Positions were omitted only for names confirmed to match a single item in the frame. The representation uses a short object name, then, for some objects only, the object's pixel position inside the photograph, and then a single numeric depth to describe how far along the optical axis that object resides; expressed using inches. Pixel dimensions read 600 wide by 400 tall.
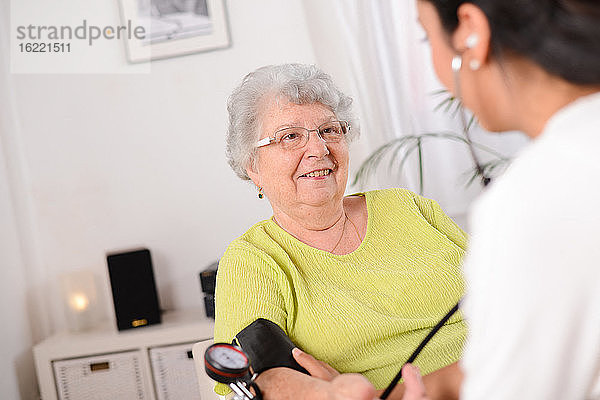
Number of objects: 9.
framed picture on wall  118.6
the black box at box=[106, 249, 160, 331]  111.2
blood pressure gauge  42.7
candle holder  119.0
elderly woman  60.7
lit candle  119.2
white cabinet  107.3
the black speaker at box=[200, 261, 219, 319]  107.0
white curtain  113.8
